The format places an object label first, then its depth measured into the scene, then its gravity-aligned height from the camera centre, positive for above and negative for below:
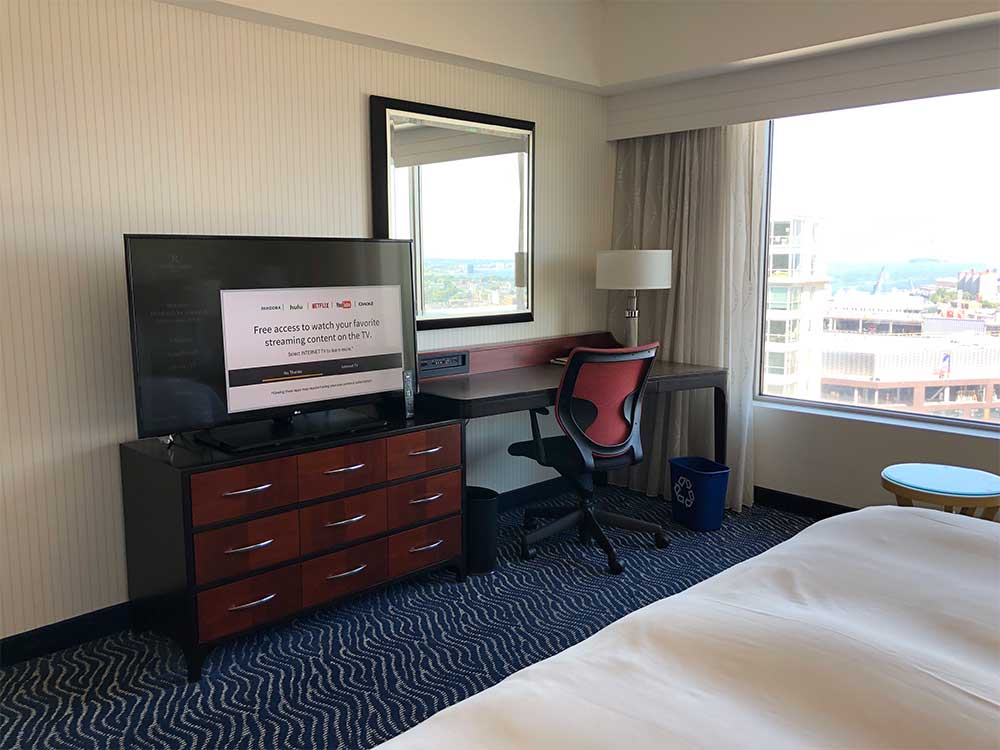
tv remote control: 3.20 -0.44
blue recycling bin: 3.84 -1.05
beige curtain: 4.08 +0.10
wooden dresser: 2.48 -0.83
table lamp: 4.02 +0.06
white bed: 1.13 -0.63
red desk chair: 3.31 -0.65
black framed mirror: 3.46 +0.36
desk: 3.21 -0.47
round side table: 2.89 -0.78
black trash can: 3.29 -1.05
